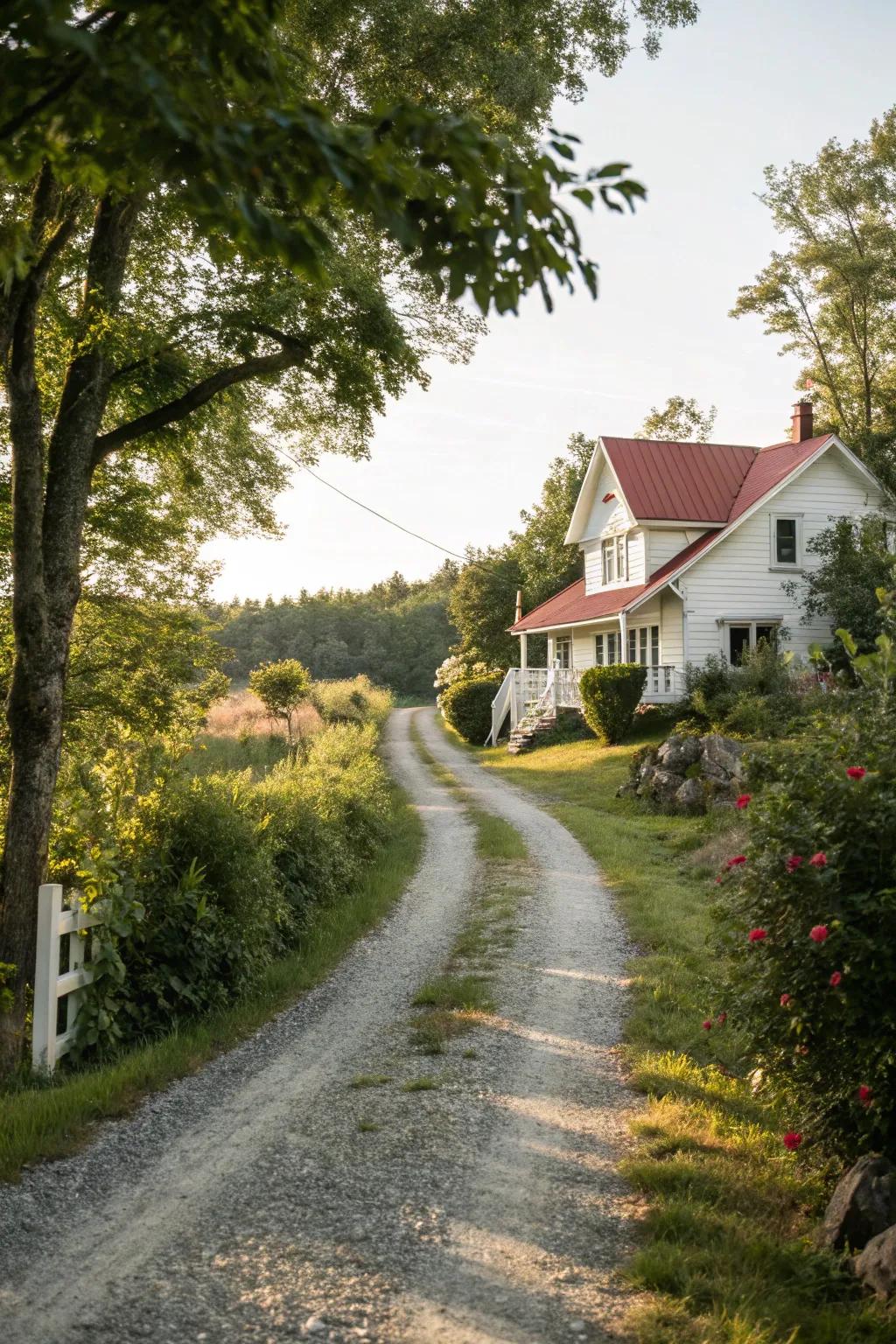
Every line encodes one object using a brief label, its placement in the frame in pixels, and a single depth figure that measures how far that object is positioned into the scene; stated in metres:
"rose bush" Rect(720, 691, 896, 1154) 4.18
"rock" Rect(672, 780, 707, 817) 17.11
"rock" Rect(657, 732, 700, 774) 18.16
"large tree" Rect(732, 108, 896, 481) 34.12
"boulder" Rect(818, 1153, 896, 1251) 3.92
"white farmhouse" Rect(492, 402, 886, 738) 26.25
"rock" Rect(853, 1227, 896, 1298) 3.57
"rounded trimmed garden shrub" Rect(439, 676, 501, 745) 35.06
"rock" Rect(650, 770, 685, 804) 17.81
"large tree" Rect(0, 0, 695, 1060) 2.69
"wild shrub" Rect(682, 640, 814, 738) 20.75
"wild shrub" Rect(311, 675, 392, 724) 34.59
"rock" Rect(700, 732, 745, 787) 17.33
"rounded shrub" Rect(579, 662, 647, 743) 25.08
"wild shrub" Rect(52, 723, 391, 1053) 6.95
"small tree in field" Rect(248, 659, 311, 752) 27.95
